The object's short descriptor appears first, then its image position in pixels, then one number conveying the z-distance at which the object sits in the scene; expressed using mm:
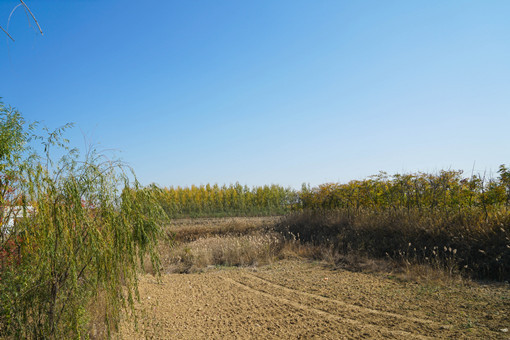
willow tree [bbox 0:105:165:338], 3674
